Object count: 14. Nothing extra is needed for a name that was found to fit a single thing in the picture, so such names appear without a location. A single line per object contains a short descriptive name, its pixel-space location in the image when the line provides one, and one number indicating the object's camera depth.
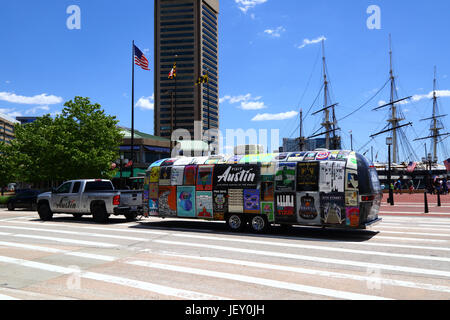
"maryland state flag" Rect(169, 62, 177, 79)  31.22
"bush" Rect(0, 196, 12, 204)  33.59
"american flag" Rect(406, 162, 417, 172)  84.03
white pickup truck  16.41
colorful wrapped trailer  11.16
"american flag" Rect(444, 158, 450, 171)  34.37
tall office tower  166.62
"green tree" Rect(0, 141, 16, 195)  38.82
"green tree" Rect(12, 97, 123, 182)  31.97
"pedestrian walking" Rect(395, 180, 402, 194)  42.68
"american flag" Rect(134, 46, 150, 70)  28.27
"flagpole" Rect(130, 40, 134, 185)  27.38
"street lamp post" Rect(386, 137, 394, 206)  25.14
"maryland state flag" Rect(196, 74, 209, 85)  30.74
